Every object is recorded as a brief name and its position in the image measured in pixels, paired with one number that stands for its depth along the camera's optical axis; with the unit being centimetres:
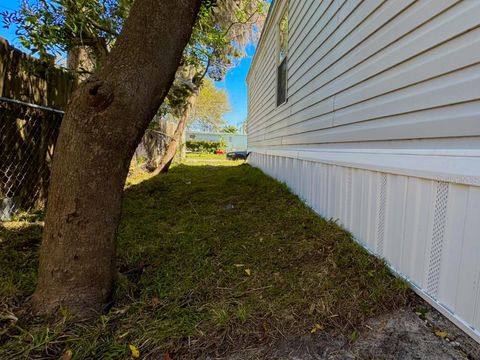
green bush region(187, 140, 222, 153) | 2922
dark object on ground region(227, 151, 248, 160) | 1859
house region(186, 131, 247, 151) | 3672
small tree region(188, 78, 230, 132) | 3487
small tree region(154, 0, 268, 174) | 569
